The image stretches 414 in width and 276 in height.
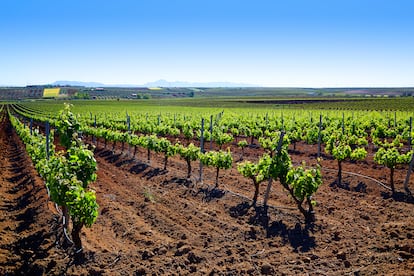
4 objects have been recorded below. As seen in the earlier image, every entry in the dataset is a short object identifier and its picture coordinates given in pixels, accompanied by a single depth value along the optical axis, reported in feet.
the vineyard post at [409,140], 62.85
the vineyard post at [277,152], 34.78
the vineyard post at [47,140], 35.67
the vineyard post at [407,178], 41.56
